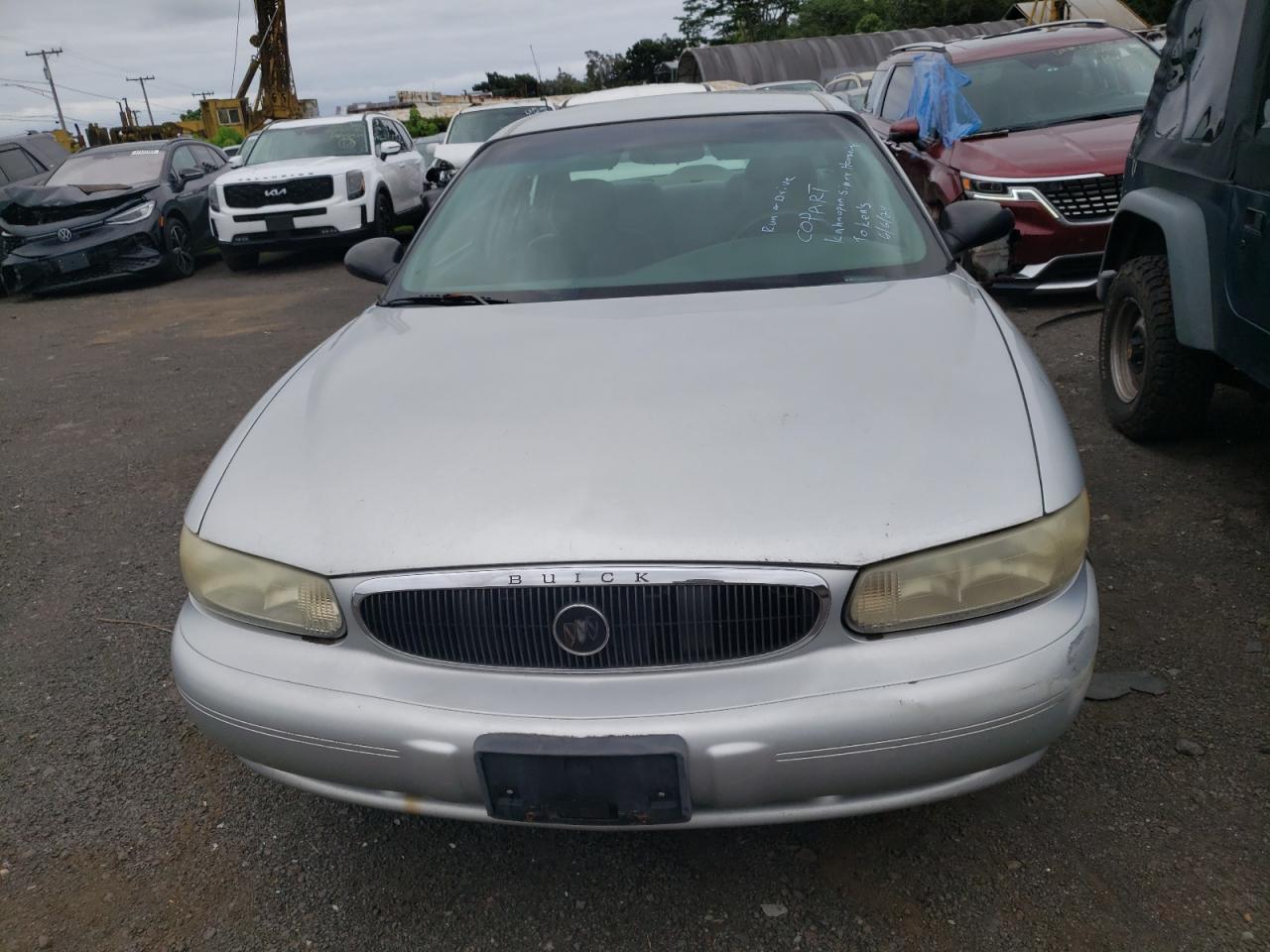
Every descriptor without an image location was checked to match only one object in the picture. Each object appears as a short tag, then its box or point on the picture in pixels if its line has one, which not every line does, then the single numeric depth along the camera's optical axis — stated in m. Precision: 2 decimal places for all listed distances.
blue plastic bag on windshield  7.16
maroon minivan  6.11
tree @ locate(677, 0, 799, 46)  59.66
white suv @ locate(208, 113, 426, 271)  10.78
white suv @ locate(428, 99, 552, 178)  13.90
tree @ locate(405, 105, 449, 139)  32.16
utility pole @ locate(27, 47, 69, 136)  64.69
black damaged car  10.65
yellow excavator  23.89
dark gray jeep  3.08
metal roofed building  30.83
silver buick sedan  1.72
